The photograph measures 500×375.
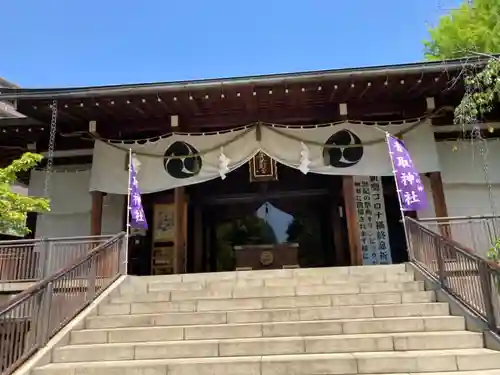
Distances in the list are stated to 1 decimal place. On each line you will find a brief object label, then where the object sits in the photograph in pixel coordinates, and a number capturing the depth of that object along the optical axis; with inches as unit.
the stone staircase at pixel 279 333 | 182.1
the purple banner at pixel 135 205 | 350.6
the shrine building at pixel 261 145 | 361.1
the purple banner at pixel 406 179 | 331.0
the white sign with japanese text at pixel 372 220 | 412.2
